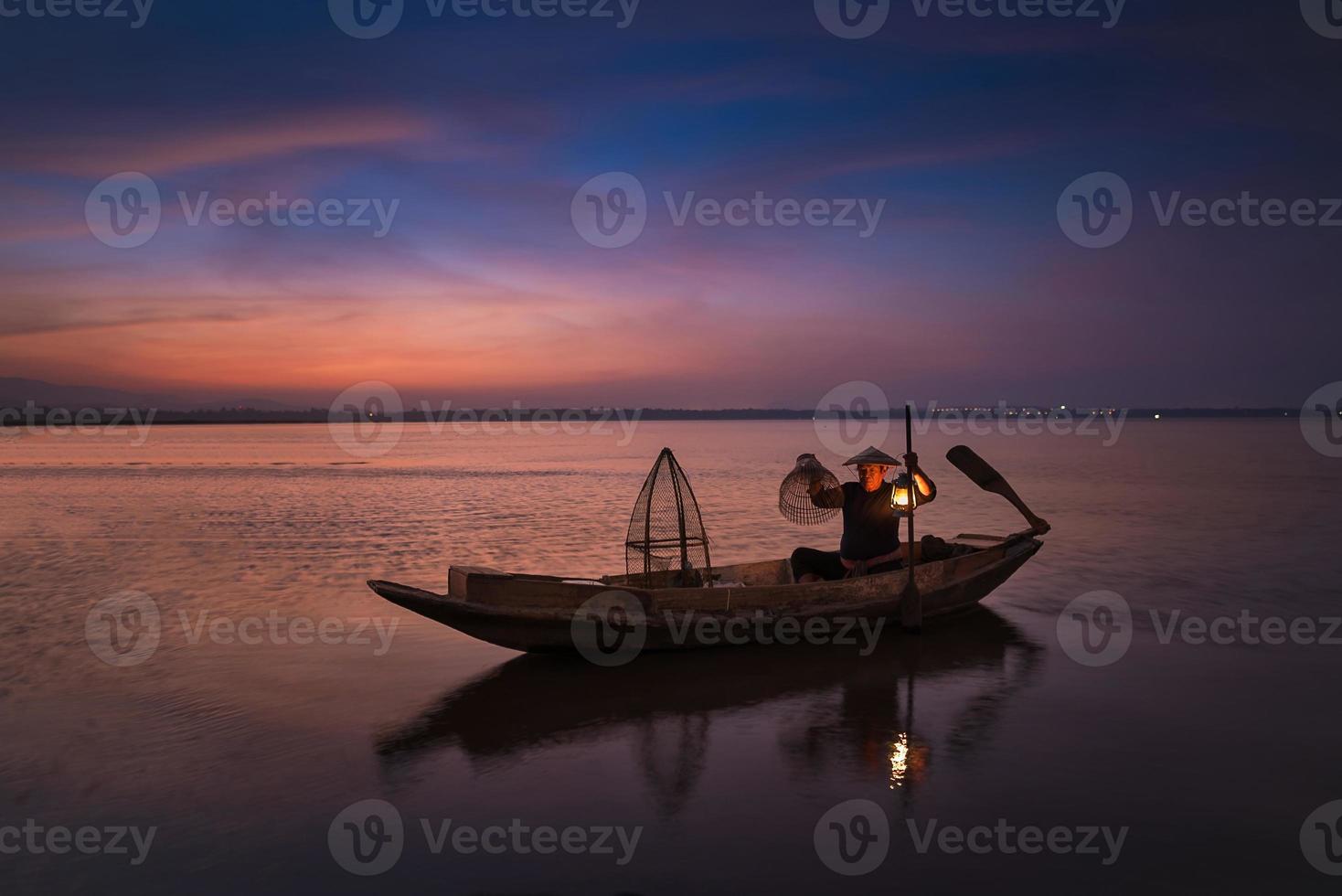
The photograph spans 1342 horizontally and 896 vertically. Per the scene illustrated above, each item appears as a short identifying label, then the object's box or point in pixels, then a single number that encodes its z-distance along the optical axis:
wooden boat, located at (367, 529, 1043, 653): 8.53
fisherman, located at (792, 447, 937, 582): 10.41
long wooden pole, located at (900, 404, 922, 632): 10.12
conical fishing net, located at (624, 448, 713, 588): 9.76
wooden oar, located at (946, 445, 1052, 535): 11.94
